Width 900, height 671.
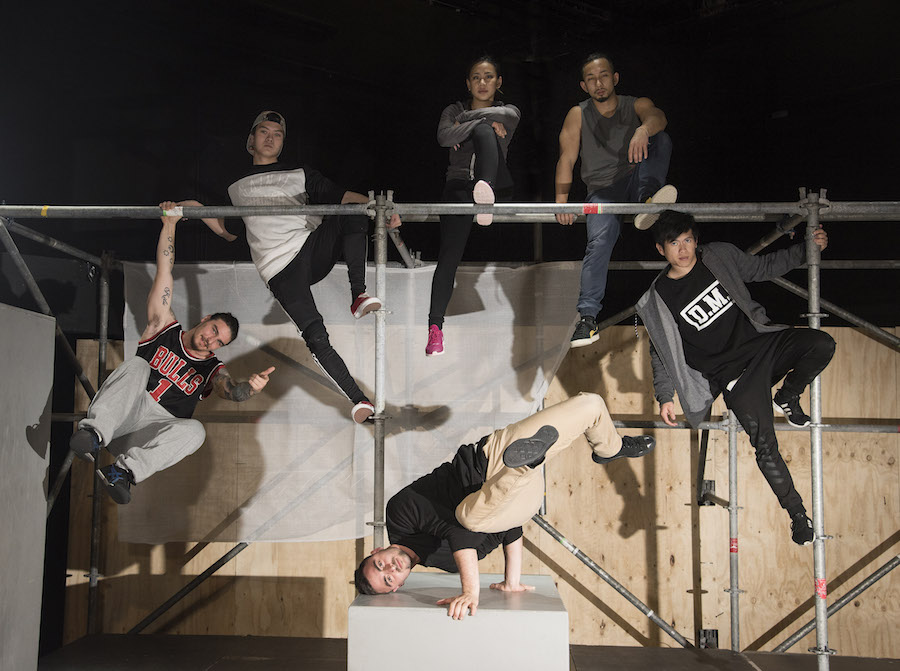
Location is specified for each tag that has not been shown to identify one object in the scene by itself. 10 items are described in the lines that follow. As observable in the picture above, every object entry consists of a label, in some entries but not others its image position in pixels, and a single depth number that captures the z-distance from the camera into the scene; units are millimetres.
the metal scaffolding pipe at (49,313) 3584
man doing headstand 2922
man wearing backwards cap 3629
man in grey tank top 3549
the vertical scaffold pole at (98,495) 4301
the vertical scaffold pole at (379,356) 3266
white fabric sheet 3779
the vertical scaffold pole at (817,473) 3061
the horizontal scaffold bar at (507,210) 3258
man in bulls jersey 3494
